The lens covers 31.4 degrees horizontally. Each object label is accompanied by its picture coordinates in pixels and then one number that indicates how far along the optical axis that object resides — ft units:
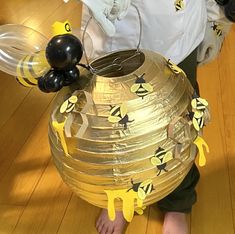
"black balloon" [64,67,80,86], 2.07
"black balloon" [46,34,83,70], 1.94
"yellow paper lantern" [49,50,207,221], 2.11
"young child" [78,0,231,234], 2.51
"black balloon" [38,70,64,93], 2.01
